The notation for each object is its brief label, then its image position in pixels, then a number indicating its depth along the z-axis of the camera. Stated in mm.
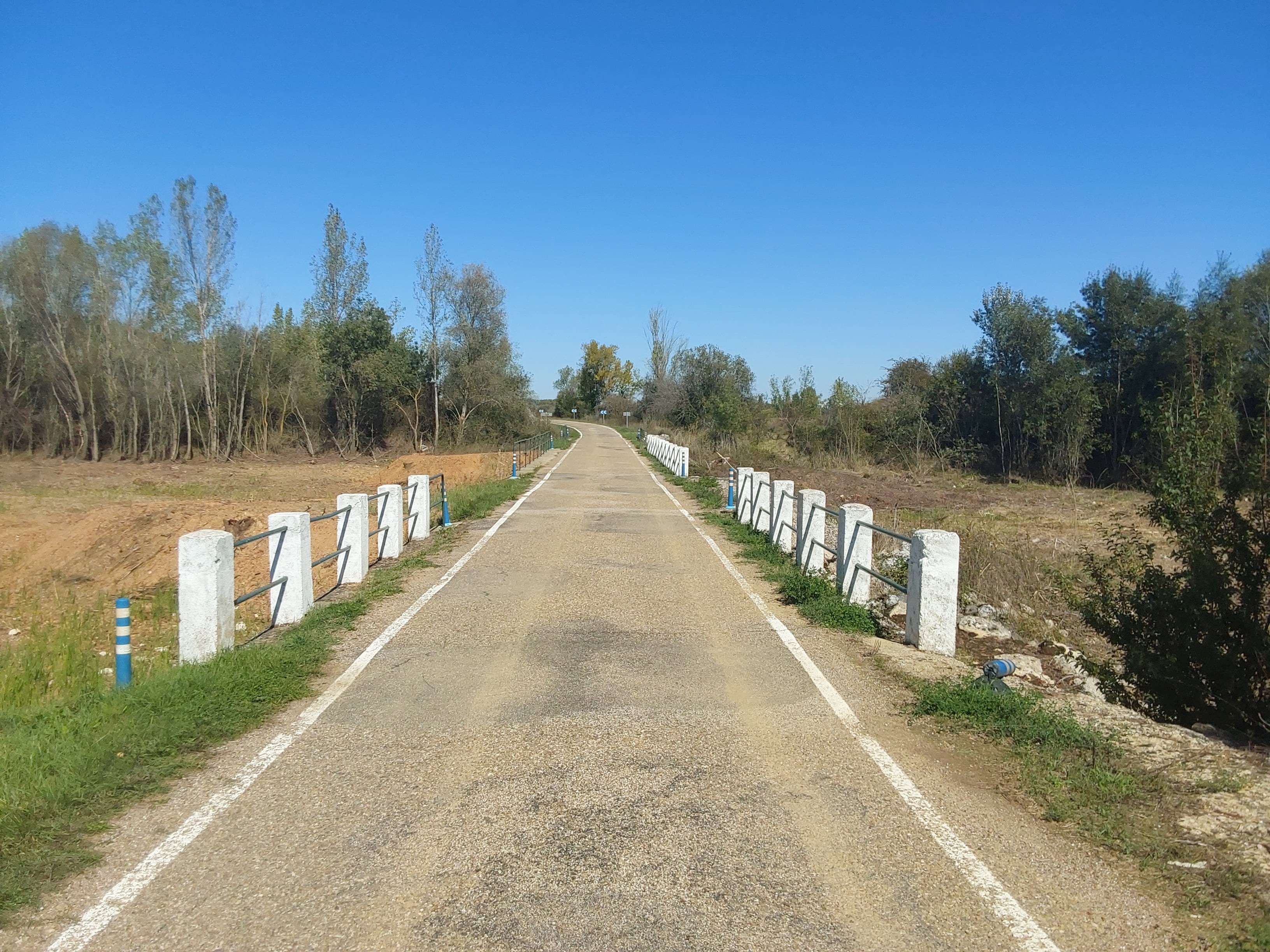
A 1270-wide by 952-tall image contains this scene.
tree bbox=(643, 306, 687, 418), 84312
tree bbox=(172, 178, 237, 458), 49562
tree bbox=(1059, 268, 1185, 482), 41094
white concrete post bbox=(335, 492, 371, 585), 12375
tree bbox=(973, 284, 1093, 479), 42719
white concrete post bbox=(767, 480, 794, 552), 15656
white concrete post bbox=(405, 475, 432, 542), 16984
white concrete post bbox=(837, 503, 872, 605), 11094
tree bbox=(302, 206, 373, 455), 59625
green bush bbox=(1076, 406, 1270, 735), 8273
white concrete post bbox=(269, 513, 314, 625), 9789
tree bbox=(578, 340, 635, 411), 144750
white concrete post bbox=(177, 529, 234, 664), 7773
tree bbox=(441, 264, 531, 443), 62219
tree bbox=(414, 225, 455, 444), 60719
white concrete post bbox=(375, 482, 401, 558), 14586
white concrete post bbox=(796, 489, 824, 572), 13102
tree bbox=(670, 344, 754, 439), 61312
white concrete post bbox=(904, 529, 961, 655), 8781
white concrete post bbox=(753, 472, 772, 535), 17969
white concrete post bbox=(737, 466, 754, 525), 19609
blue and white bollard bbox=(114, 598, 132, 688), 7102
